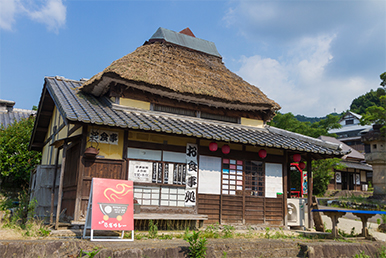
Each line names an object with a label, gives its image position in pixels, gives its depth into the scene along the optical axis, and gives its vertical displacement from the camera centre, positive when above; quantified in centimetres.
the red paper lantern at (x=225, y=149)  965 +103
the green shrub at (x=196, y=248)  585 -130
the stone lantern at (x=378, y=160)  2072 +191
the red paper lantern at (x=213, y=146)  944 +109
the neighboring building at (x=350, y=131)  4475 +870
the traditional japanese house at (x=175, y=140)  837 +124
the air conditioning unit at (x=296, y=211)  1097 -98
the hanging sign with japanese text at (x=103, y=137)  830 +111
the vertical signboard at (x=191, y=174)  920 +19
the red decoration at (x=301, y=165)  1186 +77
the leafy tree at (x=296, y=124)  3281 +669
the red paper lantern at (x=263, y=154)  1021 +98
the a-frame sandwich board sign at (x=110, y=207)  645 -66
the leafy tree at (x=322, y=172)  2495 +113
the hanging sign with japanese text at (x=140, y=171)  855 +20
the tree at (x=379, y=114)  2141 +531
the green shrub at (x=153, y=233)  733 -133
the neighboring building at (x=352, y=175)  3164 +129
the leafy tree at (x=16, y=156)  1548 +93
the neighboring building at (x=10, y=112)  2247 +479
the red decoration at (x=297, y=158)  1080 +95
